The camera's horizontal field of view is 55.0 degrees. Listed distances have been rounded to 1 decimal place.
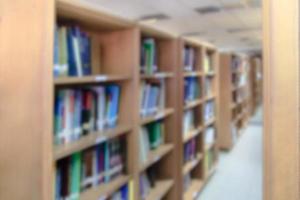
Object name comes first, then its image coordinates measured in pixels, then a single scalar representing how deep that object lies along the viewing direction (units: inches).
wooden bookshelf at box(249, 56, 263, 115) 388.2
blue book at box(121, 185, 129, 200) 79.0
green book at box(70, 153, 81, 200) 62.0
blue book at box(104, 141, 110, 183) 73.3
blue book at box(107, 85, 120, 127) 76.0
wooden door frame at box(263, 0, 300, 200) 24.7
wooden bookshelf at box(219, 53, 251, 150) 223.6
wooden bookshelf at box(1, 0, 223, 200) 49.0
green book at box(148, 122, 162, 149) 100.4
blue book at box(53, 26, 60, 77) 56.1
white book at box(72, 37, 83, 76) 62.9
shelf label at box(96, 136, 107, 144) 65.2
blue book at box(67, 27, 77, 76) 61.2
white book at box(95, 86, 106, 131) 71.2
